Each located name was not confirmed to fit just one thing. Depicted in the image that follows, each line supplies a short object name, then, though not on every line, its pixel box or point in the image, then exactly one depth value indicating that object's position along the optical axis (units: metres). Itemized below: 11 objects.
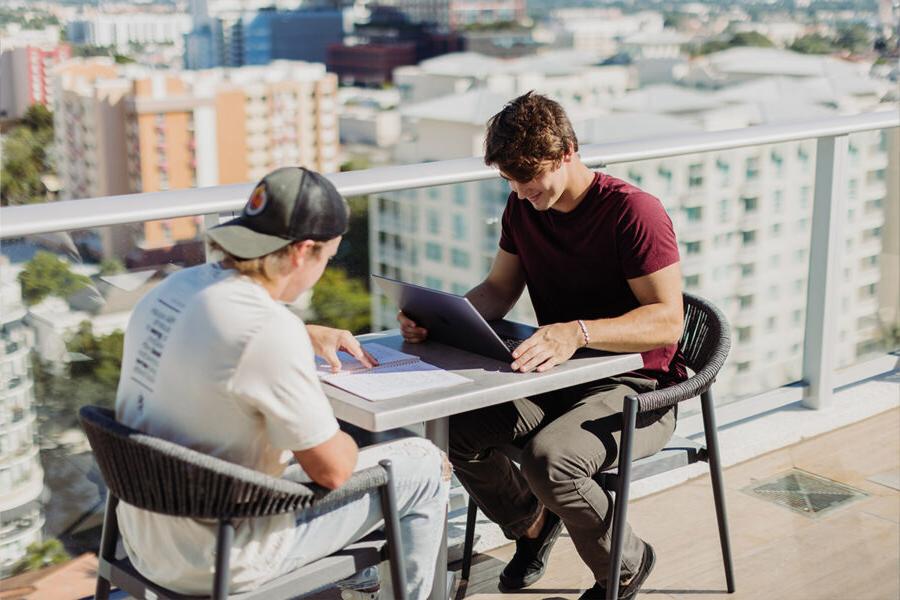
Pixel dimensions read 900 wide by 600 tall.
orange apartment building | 77.00
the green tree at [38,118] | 78.56
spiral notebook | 2.23
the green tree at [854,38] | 85.44
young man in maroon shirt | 2.58
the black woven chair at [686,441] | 2.55
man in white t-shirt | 1.78
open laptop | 2.39
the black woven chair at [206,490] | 1.78
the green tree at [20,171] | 68.00
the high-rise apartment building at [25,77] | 77.38
